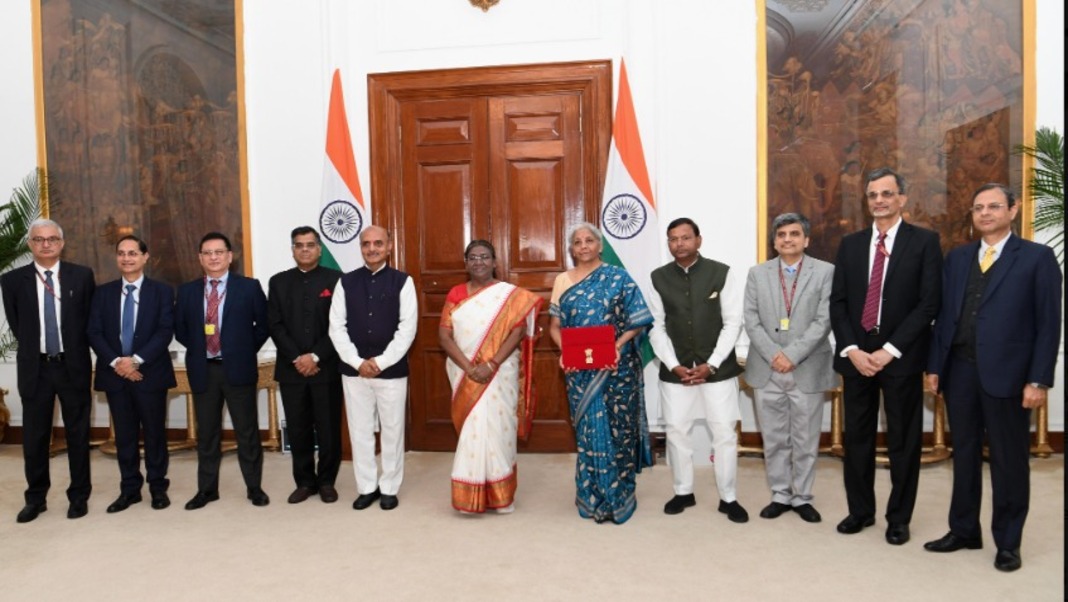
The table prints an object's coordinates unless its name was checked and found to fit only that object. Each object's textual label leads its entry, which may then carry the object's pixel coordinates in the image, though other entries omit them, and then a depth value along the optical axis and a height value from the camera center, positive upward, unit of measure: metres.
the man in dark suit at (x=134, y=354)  3.81 -0.42
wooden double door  4.95 +0.58
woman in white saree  3.64 -0.52
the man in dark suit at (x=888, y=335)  3.10 -0.32
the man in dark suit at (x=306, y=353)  3.90 -0.44
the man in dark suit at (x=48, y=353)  3.75 -0.40
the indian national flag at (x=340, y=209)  4.83 +0.38
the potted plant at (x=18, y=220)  5.20 +0.38
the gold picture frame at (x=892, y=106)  4.66 +0.96
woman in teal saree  3.55 -0.61
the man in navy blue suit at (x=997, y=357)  2.80 -0.39
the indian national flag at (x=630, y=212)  4.66 +0.32
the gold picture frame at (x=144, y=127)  5.26 +1.03
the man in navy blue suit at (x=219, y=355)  3.88 -0.44
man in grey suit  3.47 -0.46
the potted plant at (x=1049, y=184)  4.46 +0.43
